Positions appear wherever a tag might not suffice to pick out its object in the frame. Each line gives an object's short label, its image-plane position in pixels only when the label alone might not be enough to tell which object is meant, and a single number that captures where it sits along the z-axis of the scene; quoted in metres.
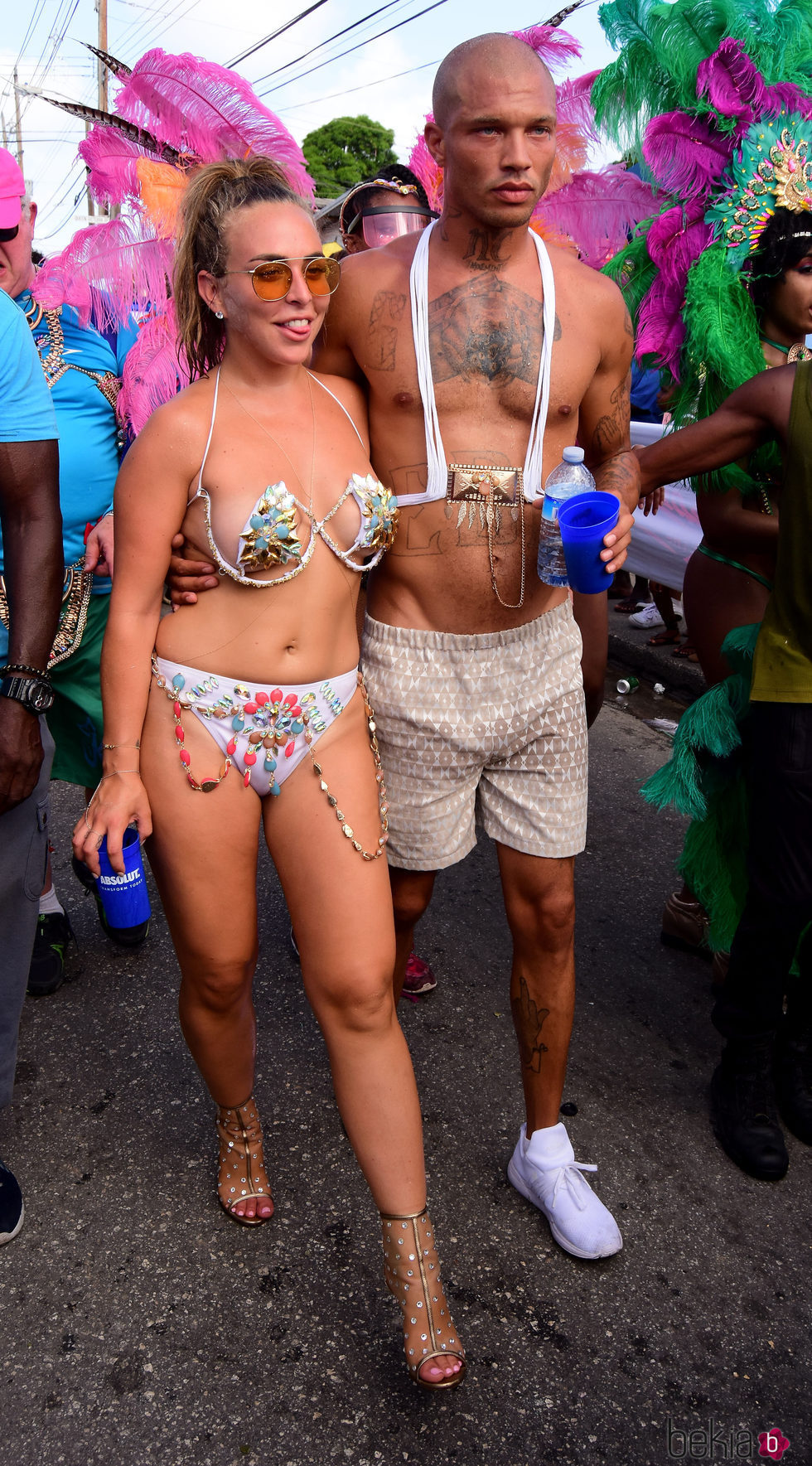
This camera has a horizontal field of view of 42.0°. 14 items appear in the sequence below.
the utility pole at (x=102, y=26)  22.98
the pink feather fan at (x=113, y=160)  2.57
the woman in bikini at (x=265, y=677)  1.91
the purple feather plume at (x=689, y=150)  2.81
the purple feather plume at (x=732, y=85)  2.74
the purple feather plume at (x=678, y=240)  2.86
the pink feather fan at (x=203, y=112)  2.38
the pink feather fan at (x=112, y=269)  2.67
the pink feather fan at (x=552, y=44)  2.94
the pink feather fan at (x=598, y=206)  3.00
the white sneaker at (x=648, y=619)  7.04
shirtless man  2.04
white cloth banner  5.74
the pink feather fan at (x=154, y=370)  2.95
